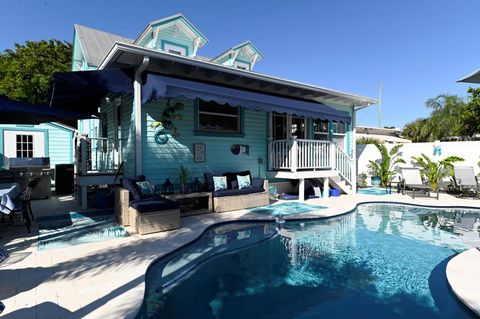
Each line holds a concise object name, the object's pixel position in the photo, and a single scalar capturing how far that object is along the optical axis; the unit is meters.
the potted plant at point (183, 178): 8.31
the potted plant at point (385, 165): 14.52
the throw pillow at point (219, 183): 8.77
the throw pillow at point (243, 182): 9.38
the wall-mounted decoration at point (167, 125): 8.41
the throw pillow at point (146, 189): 7.02
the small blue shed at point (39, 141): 15.10
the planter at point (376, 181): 15.23
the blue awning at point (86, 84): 7.09
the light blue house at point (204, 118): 7.81
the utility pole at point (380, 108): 40.56
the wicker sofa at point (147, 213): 6.19
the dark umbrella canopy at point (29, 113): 5.73
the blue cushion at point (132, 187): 6.76
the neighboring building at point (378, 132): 26.59
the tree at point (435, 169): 12.55
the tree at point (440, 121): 26.97
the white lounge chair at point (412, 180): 12.07
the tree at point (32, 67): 18.39
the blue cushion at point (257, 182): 9.75
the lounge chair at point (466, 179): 11.42
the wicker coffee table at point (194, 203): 7.92
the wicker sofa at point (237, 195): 8.57
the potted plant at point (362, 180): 15.47
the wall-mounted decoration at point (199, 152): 9.32
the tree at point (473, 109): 15.25
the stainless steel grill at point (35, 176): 9.57
